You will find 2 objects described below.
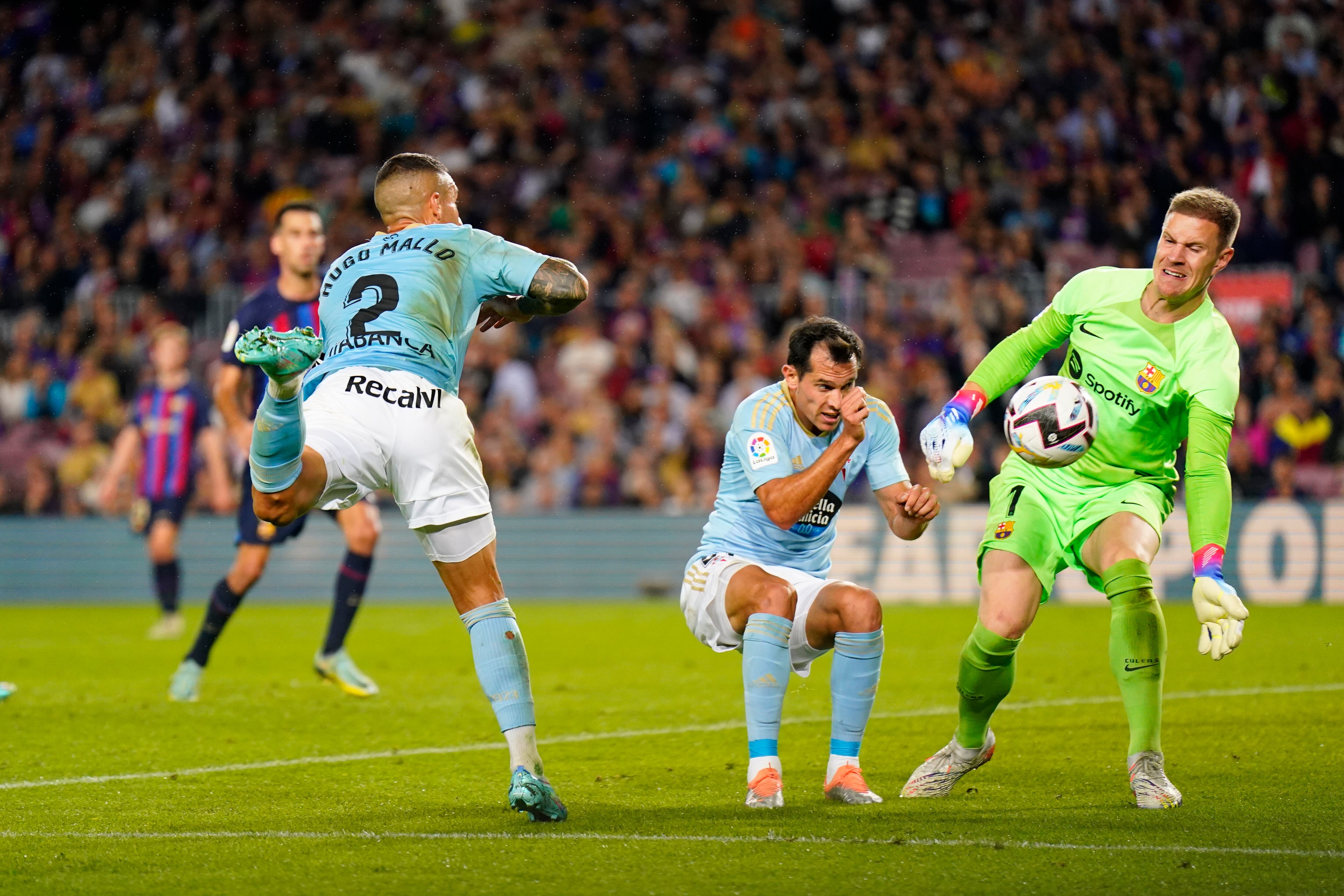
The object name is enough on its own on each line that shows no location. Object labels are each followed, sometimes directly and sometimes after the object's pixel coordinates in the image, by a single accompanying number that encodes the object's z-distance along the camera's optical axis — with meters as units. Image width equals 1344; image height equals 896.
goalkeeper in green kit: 11.10
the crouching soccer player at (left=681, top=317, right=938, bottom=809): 11.30
